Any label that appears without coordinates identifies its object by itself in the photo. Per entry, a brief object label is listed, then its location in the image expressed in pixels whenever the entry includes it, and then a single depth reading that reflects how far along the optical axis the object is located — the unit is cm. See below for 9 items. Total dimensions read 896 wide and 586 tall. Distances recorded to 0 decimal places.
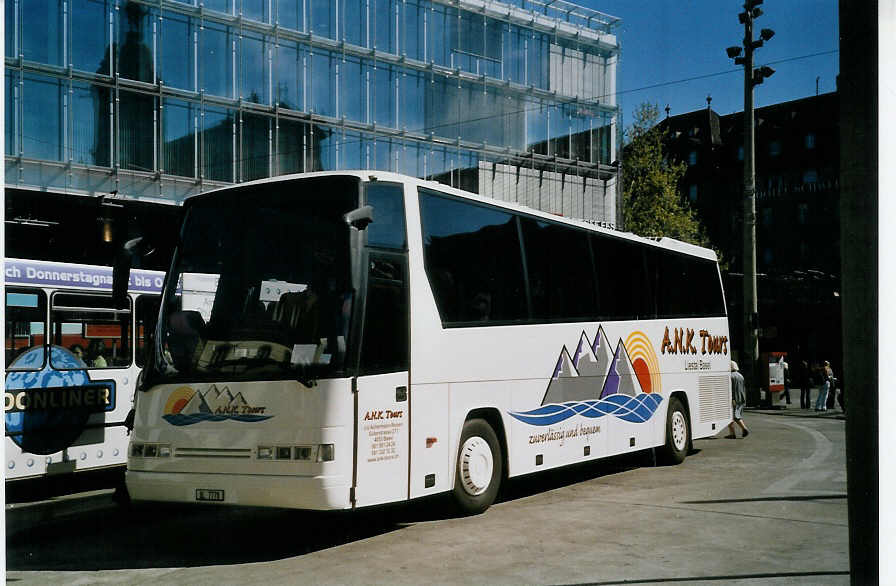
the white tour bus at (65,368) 1189
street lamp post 2834
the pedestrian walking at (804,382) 3338
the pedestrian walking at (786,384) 3346
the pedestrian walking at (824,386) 3103
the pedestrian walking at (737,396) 1986
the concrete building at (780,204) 5262
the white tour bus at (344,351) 834
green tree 3950
